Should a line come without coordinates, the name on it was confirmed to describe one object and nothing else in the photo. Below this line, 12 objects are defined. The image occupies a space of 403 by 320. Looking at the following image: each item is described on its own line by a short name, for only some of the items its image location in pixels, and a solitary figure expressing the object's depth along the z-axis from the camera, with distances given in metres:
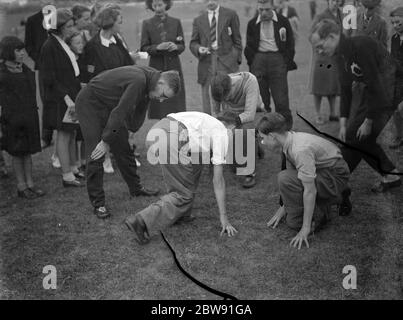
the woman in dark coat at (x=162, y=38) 4.40
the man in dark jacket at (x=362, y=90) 3.31
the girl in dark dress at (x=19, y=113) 3.89
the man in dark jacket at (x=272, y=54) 4.30
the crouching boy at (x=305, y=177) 3.23
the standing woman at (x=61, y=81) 4.10
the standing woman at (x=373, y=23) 3.27
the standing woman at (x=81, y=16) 4.58
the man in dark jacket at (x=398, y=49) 3.24
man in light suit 4.33
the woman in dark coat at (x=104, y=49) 4.18
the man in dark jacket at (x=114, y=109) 3.48
